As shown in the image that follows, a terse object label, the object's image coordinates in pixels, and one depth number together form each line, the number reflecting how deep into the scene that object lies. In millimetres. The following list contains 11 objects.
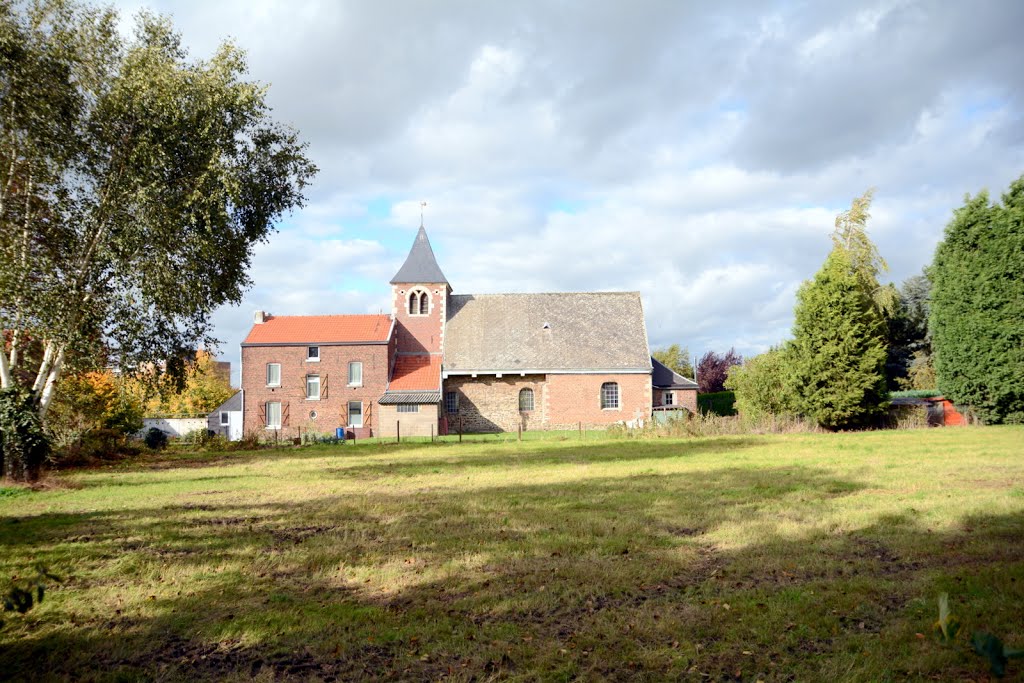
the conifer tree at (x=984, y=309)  26547
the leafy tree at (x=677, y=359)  63375
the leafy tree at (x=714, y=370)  54625
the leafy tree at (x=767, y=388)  29062
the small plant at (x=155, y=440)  31453
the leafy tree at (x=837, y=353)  27531
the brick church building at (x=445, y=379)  38906
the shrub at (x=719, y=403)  43312
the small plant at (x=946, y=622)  1807
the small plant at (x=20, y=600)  2729
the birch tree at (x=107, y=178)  14656
